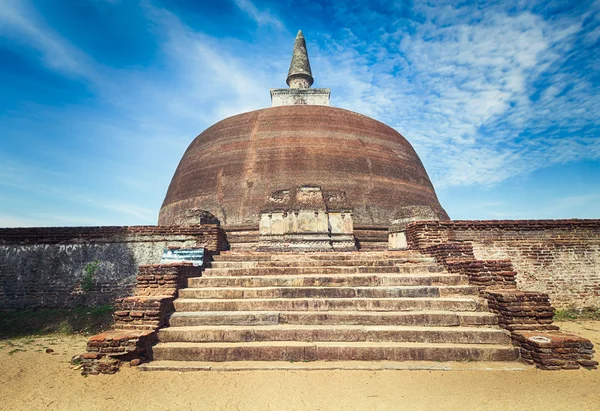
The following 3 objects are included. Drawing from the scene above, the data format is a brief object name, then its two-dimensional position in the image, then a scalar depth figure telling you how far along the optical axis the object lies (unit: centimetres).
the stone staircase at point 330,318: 401
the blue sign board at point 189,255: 605
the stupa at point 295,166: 1173
